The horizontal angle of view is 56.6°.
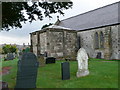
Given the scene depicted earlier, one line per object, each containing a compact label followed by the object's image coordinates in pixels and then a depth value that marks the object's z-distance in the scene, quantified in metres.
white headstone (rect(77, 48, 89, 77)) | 7.03
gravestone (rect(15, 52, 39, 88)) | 5.17
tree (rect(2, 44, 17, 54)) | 40.77
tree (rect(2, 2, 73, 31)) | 6.75
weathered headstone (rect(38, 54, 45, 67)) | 11.17
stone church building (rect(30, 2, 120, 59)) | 17.46
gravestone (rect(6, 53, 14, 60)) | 19.82
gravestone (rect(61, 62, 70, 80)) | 6.71
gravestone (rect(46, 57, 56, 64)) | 12.45
